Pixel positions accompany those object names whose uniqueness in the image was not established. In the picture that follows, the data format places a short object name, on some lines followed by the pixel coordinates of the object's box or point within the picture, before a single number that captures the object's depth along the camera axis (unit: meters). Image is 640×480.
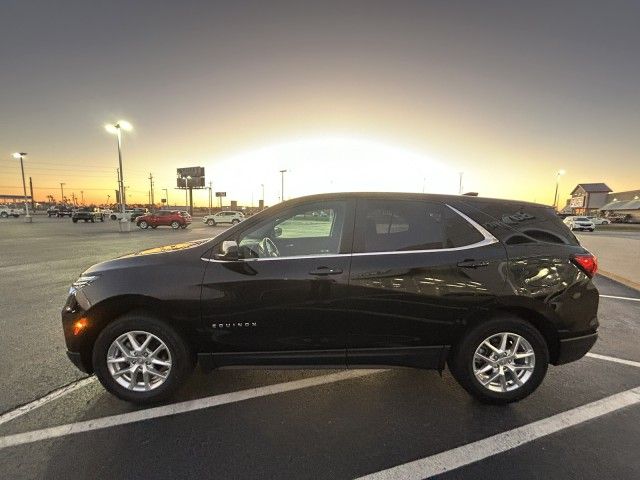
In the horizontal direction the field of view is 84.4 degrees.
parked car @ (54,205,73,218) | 61.59
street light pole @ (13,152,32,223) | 42.91
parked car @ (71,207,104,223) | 40.76
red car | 32.59
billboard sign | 73.75
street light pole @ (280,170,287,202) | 61.46
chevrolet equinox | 2.89
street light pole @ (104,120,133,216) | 26.94
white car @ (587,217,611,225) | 56.46
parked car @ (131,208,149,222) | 50.41
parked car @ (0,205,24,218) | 58.86
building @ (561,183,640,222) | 78.53
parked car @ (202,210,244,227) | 40.38
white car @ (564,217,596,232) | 33.62
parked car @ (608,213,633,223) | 65.84
